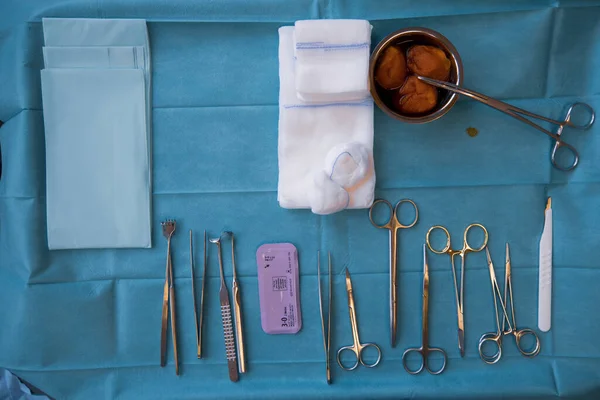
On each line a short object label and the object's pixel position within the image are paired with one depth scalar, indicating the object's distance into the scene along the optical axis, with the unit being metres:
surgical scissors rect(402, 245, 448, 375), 1.31
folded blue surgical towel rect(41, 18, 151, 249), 1.30
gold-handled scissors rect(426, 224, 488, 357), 1.32
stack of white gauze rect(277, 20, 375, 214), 1.21
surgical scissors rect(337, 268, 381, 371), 1.32
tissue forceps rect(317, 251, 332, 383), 1.32
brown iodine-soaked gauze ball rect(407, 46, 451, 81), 1.18
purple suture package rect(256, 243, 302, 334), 1.32
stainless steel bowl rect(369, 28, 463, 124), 1.19
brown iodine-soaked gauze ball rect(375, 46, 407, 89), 1.20
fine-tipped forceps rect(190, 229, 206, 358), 1.32
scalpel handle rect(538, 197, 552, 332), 1.32
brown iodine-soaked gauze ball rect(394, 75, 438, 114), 1.20
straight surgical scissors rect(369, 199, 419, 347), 1.31
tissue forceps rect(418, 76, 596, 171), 1.17
